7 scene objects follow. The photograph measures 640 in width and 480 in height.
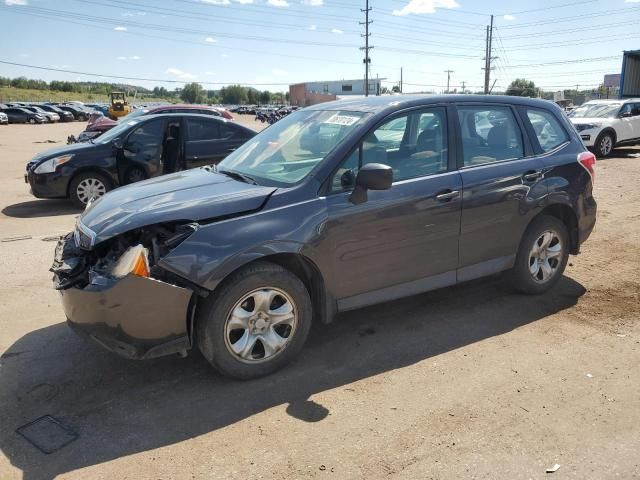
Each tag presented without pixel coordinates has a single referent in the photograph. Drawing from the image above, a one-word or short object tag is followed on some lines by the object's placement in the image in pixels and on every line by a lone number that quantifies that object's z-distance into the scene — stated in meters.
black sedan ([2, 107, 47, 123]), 45.47
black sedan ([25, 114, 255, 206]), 8.87
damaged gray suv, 3.24
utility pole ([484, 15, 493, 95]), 59.28
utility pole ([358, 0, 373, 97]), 67.19
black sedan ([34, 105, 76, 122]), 51.75
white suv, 15.98
